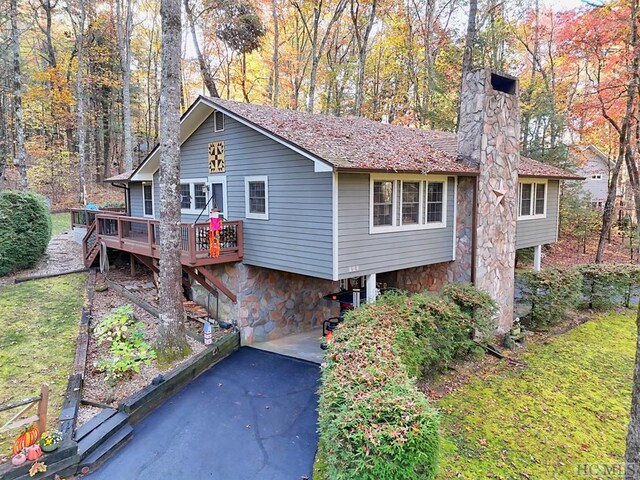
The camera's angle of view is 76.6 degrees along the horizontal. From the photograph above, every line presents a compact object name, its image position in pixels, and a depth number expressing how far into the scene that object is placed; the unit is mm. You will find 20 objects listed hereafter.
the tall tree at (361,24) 18000
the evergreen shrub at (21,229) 11367
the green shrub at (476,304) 8391
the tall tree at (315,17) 18723
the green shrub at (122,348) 7105
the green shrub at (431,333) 6613
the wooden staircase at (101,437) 5535
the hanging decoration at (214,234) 9070
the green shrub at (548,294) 10742
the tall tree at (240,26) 16281
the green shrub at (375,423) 3613
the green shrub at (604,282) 12281
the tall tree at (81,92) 18516
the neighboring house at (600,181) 21719
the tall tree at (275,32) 20516
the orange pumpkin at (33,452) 4984
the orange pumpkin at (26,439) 5016
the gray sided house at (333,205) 8375
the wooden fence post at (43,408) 5191
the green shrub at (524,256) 17625
